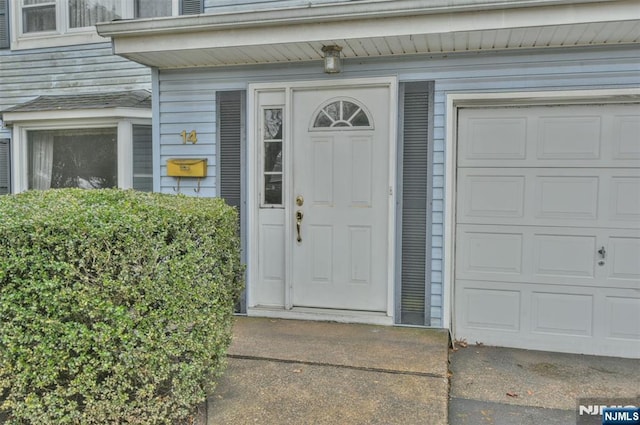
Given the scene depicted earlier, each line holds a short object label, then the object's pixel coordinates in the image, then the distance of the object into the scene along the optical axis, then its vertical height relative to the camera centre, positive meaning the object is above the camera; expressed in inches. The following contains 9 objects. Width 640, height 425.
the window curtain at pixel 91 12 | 247.8 +90.2
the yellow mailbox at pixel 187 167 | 178.5 +6.7
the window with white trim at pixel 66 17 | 242.7 +87.4
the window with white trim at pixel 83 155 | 220.7 +14.1
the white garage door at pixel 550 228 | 152.9 -13.2
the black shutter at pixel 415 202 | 161.3 -5.1
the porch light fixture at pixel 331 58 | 150.7 +41.1
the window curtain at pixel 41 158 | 238.1 +12.7
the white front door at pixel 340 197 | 165.9 -3.9
